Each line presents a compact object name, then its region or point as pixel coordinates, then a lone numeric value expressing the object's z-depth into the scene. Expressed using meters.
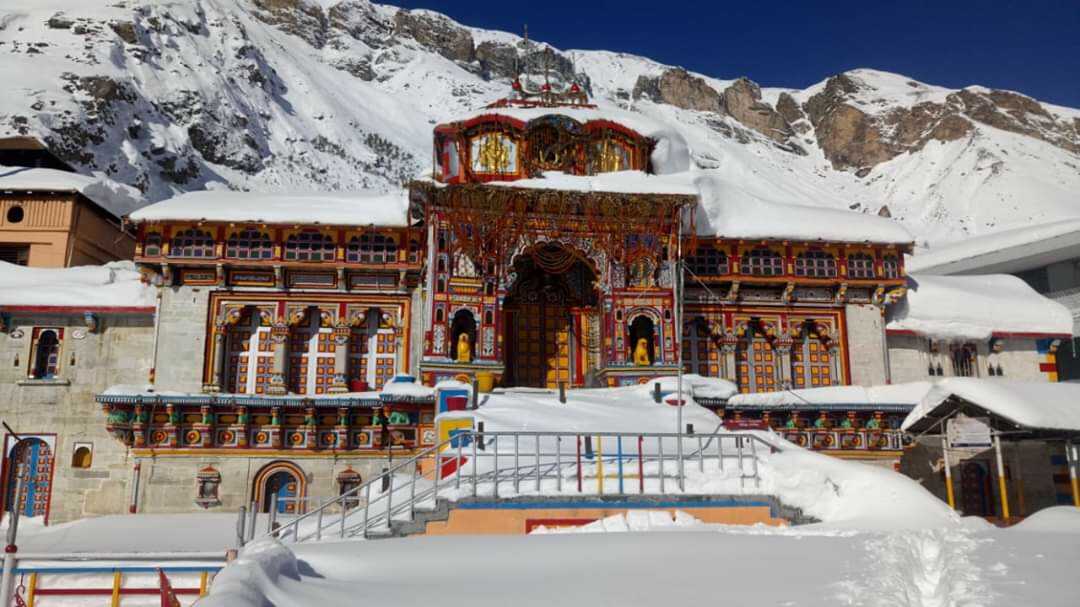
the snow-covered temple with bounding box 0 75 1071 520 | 26.92
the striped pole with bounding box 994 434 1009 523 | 18.95
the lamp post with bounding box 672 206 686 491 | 28.56
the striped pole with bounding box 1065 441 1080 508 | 19.59
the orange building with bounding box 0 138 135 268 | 37.19
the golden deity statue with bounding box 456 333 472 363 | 27.52
